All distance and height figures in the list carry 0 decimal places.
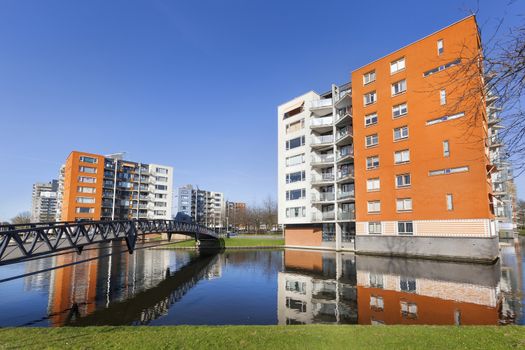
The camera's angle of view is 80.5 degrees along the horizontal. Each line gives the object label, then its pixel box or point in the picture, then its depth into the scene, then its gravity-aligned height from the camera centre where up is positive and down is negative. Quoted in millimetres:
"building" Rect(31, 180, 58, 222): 162500 +8562
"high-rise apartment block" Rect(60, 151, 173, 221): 76062 +8623
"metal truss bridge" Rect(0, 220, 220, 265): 13414 -859
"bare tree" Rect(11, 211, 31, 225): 146950 +1440
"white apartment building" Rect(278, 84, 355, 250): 41594 +7166
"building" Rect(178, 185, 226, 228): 143875 +7434
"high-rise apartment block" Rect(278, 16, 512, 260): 29234 +5836
